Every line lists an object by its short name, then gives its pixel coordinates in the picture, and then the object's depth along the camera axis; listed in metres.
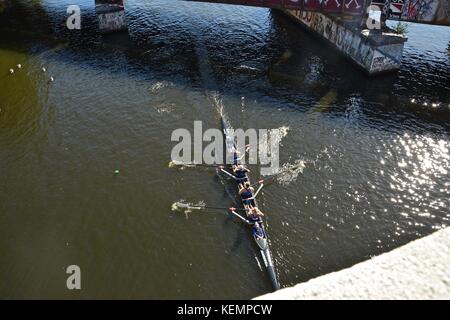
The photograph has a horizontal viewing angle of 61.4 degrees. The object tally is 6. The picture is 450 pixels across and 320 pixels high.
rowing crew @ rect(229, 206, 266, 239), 30.95
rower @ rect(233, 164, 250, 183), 36.28
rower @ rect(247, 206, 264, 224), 32.12
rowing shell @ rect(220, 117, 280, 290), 27.91
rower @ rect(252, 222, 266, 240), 30.71
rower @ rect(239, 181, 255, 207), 33.91
